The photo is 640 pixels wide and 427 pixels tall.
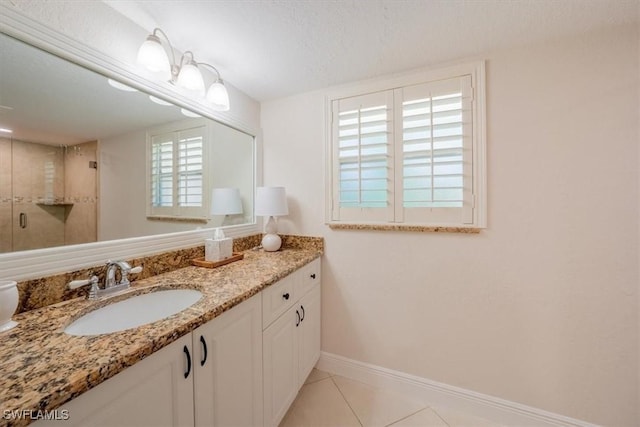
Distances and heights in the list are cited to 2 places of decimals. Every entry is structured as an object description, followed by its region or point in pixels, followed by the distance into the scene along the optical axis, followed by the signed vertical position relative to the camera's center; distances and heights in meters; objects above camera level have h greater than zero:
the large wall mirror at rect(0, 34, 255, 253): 0.83 +0.25
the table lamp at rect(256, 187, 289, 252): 1.73 +0.06
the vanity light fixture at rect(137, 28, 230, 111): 1.05 +0.71
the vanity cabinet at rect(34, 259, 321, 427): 0.59 -0.53
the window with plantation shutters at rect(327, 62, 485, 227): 1.42 +0.37
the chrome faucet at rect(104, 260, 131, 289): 0.99 -0.23
